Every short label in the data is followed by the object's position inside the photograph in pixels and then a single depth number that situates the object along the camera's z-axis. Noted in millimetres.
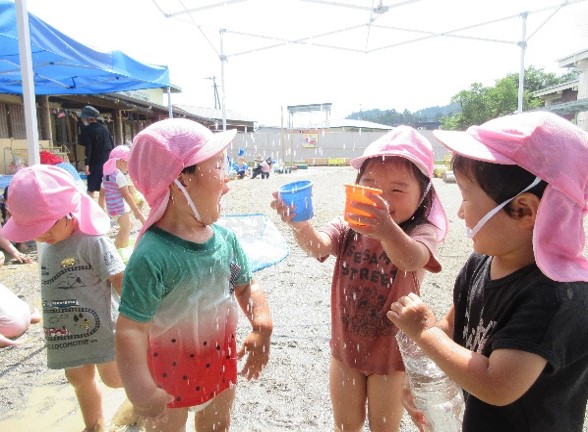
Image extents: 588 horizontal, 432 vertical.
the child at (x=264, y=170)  20906
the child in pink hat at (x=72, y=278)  2180
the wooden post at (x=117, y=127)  18234
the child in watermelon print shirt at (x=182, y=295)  1483
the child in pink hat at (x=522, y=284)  1109
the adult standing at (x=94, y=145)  8180
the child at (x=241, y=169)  21812
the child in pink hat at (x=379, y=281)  1835
